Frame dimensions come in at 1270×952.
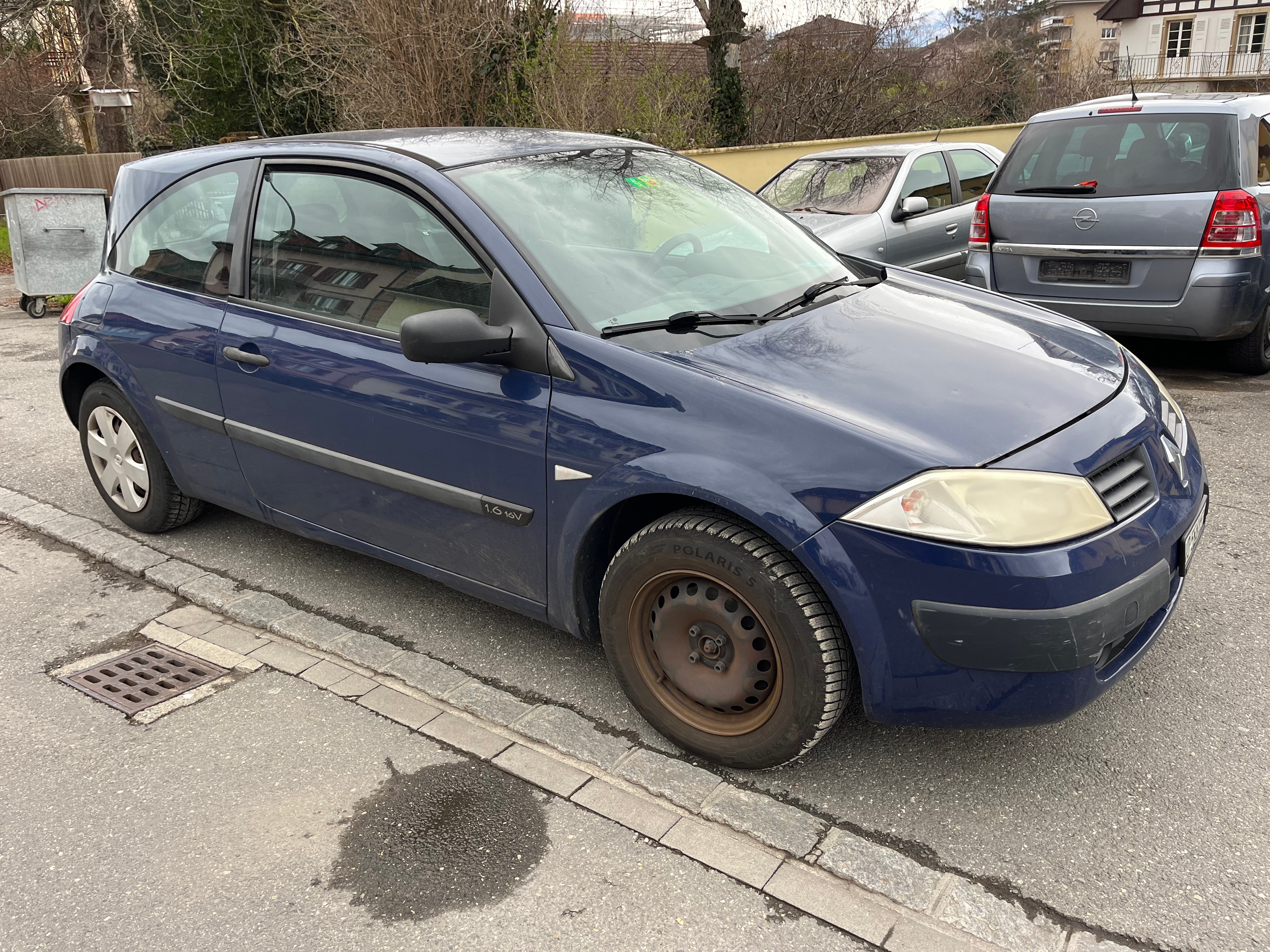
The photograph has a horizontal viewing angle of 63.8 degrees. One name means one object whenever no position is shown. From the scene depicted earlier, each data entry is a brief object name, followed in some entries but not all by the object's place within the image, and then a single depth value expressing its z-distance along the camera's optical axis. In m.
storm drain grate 3.40
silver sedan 8.17
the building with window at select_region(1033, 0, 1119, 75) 31.42
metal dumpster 10.70
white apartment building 47.19
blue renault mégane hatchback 2.44
